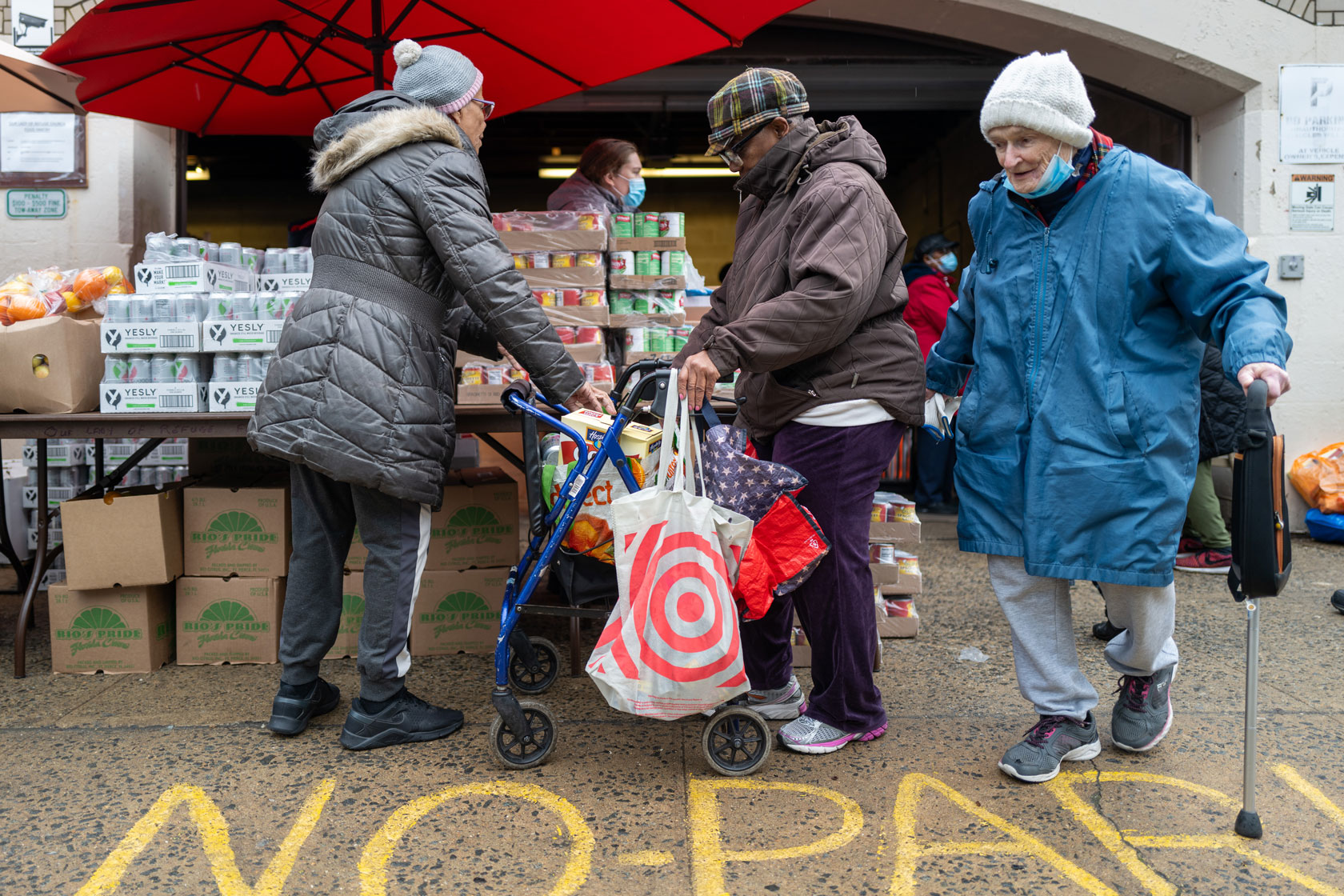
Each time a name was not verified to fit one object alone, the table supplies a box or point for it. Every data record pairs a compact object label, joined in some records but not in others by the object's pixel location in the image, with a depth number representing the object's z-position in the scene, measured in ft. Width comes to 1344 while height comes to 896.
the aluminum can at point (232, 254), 12.87
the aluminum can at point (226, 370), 11.88
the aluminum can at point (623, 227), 14.21
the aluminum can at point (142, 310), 11.94
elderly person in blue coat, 7.85
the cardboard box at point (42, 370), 11.68
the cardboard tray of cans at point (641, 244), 14.19
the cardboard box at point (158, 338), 11.87
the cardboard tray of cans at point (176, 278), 12.23
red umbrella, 12.66
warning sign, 19.60
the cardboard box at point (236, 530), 12.18
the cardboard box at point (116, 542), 11.64
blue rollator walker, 8.84
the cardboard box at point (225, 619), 12.22
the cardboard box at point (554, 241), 13.79
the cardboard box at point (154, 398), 11.79
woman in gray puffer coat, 8.99
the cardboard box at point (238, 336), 11.91
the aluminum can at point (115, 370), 11.93
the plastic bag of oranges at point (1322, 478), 19.08
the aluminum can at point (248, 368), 11.87
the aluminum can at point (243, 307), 11.98
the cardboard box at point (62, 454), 17.13
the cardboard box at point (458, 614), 12.44
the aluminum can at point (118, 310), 11.98
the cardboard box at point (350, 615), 12.27
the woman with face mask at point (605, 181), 16.38
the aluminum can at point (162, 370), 11.87
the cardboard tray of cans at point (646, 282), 14.14
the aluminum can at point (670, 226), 14.25
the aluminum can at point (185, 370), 11.91
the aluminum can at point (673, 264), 14.23
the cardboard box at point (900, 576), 12.98
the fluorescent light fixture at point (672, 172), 44.57
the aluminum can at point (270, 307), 11.95
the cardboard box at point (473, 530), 12.32
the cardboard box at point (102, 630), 11.94
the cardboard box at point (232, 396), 11.81
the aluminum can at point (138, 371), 11.91
